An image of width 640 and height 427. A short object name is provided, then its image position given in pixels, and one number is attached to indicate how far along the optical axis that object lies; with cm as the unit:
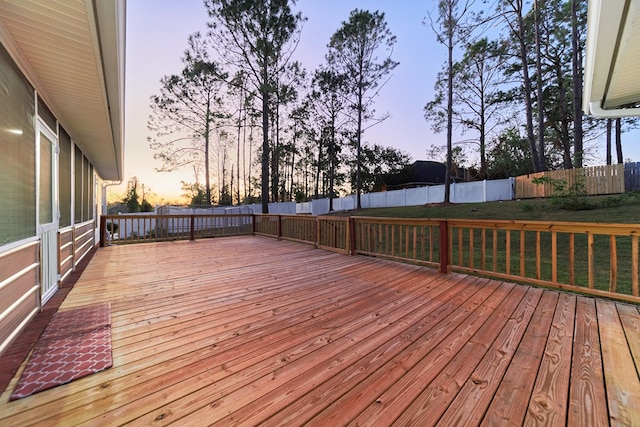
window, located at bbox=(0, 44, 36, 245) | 177
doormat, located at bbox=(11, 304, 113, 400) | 145
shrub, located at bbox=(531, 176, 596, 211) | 733
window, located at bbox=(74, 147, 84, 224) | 451
